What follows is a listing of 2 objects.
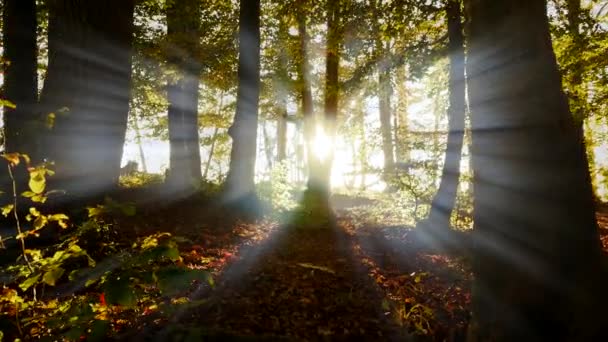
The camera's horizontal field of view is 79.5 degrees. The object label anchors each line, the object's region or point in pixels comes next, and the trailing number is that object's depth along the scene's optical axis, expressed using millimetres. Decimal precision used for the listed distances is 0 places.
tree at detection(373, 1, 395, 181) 7828
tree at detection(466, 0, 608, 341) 2783
